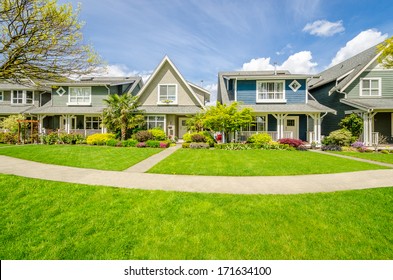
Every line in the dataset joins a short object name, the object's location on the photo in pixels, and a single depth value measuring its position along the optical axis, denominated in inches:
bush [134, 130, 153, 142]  774.6
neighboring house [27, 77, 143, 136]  900.0
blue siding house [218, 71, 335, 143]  813.9
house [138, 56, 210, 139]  879.7
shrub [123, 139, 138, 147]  745.6
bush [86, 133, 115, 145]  787.4
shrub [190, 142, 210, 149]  698.2
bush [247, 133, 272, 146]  714.8
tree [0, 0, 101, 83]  220.5
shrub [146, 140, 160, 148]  724.7
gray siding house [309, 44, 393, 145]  722.8
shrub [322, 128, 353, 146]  691.0
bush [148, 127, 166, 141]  790.8
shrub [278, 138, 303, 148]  692.7
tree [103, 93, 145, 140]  802.2
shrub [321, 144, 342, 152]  665.6
